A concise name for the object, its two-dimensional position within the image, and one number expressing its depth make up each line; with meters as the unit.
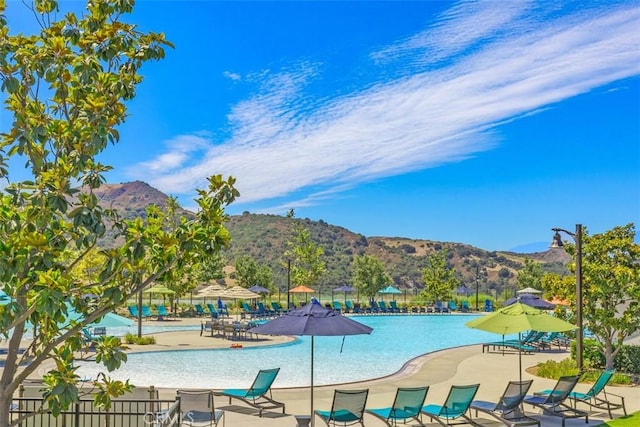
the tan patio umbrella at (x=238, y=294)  28.97
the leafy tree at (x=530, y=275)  48.42
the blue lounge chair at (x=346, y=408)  9.84
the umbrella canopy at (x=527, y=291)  30.38
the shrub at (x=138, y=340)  22.45
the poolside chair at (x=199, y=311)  36.70
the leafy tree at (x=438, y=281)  46.03
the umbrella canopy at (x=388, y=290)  45.92
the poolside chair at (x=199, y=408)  9.88
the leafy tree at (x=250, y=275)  43.12
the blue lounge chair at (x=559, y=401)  11.12
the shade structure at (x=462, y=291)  52.98
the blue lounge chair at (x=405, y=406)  9.97
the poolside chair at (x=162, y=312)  34.12
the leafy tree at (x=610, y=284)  15.16
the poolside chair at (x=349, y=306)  40.66
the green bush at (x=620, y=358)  16.02
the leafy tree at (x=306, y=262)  45.81
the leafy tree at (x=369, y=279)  47.41
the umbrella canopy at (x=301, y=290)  40.81
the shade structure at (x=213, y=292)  29.30
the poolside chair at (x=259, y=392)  11.55
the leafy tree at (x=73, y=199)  4.95
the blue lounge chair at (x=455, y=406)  10.24
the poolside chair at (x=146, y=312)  33.83
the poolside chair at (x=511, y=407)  10.49
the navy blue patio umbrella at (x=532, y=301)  23.42
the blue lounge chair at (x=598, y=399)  11.58
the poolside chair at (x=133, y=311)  32.61
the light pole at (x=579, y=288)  14.71
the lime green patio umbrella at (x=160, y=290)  32.25
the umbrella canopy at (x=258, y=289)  36.66
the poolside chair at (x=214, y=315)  29.42
